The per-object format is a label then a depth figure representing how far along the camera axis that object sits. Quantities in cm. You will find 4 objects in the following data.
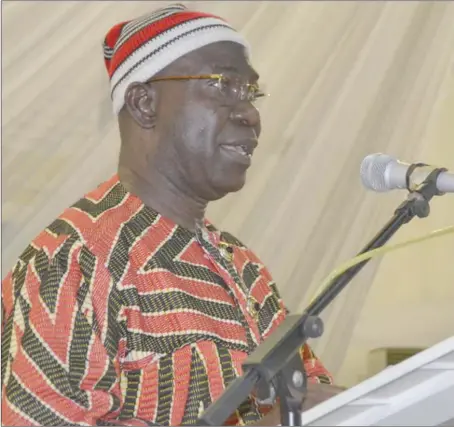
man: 342
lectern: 315
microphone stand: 308
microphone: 331
